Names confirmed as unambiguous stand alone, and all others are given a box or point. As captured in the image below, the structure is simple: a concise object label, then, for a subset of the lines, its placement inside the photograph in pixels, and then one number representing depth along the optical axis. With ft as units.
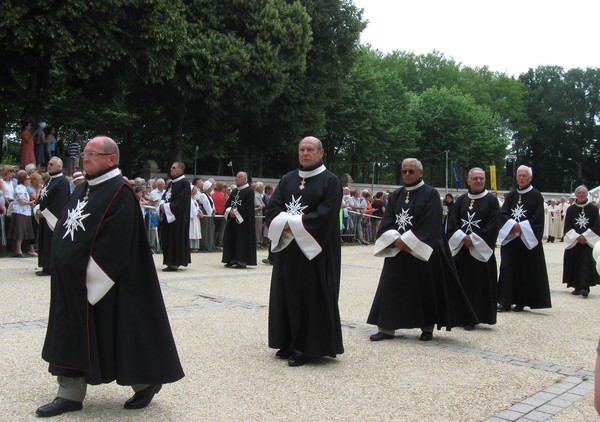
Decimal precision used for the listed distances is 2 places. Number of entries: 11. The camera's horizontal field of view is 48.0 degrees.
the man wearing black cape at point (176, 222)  42.86
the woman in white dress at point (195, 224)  56.18
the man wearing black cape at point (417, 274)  23.88
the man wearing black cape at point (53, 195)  36.50
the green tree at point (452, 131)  189.88
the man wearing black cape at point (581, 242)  39.91
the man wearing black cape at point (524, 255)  32.09
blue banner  122.24
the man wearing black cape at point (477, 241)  28.30
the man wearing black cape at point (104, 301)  14.37
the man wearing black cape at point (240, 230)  47.52
